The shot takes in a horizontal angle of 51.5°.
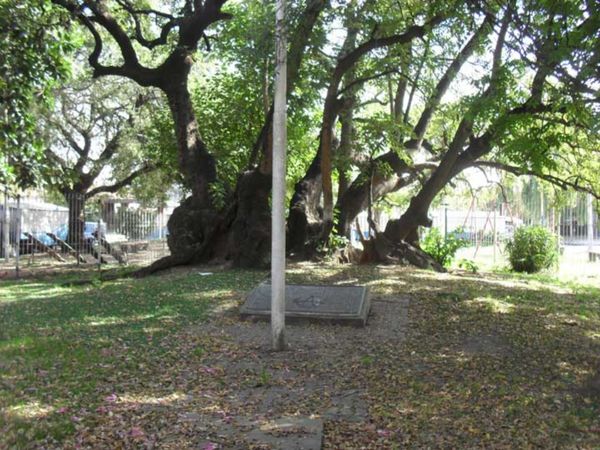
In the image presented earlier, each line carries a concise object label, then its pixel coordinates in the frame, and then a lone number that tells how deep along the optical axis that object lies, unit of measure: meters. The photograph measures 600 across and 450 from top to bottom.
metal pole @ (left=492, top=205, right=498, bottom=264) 23.44
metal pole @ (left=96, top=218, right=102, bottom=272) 18.83
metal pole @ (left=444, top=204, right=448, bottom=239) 20.66
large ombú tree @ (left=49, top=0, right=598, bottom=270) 9.88
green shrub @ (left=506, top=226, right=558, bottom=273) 20.09
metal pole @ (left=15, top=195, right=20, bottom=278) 17.62
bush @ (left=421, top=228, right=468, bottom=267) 19.09
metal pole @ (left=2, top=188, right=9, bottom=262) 18.07
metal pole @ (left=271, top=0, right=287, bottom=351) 7.41
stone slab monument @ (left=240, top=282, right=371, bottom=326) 9.01
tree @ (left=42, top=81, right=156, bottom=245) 23.55
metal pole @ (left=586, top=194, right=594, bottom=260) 22.34
